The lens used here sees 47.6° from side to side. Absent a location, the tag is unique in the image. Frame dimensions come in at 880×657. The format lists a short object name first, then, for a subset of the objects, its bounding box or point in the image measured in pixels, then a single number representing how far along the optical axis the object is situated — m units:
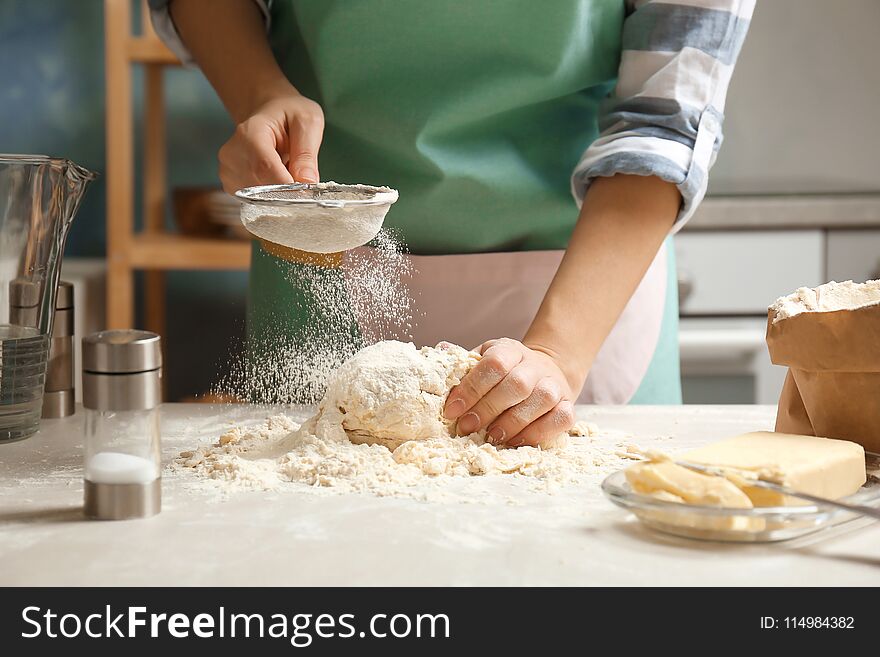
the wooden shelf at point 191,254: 1.90
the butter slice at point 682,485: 0.62
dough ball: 0.87
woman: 1.04
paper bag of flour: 0.74
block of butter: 0.63
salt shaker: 0.67
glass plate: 0.61
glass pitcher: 0.90
